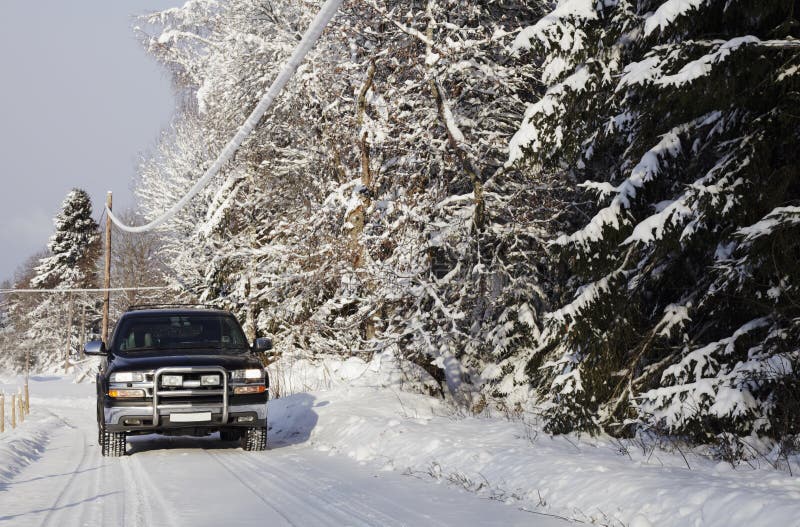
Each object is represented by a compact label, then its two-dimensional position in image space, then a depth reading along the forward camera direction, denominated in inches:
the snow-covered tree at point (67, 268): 2770.7
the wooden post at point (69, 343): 2645.2
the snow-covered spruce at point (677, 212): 298.4
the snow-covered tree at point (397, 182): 565.0
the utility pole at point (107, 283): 1583.4
